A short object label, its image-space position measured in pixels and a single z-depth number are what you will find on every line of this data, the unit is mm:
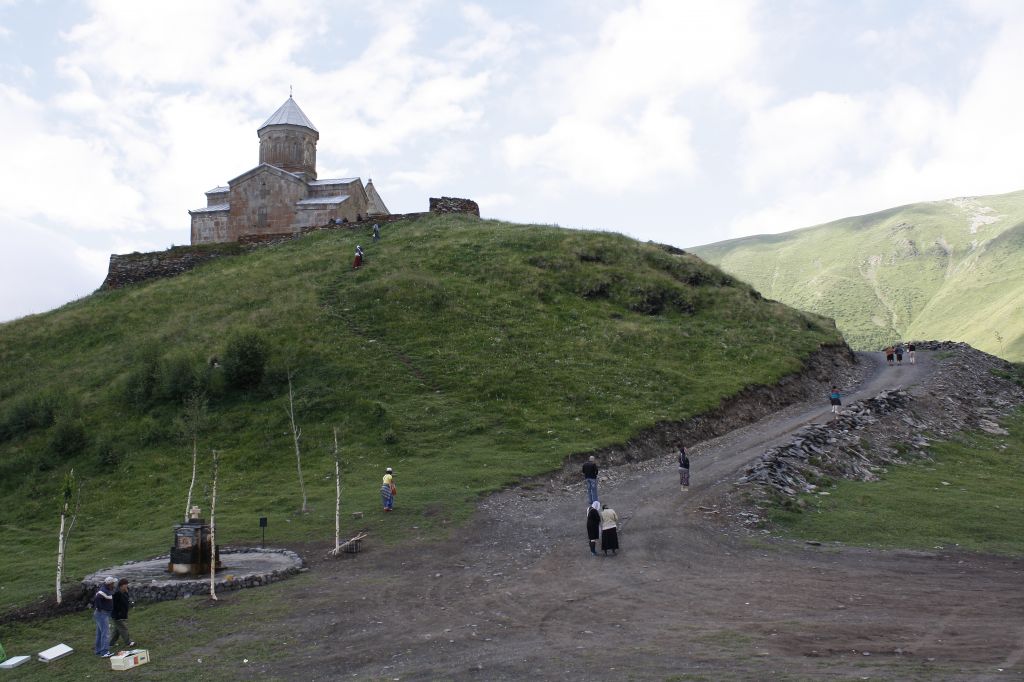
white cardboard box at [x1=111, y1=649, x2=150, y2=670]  13570
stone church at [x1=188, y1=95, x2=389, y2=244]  71438
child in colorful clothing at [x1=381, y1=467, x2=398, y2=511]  24625
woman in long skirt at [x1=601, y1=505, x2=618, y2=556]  19016
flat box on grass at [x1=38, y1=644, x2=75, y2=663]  14773
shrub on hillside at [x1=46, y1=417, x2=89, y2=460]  34562
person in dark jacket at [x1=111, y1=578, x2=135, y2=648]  14859
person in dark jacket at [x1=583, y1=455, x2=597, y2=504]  23234
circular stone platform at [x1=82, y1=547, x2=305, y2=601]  18172
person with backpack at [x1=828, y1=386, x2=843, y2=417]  33925
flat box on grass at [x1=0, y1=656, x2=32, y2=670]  14458
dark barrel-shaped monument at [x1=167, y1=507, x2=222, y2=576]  19203
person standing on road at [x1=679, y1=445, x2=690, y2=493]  25125
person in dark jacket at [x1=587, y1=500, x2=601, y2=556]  19250
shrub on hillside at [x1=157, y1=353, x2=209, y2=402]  37938
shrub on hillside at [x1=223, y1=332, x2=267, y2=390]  38188
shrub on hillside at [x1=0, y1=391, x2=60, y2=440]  37344
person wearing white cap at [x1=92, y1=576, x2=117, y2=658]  14688
